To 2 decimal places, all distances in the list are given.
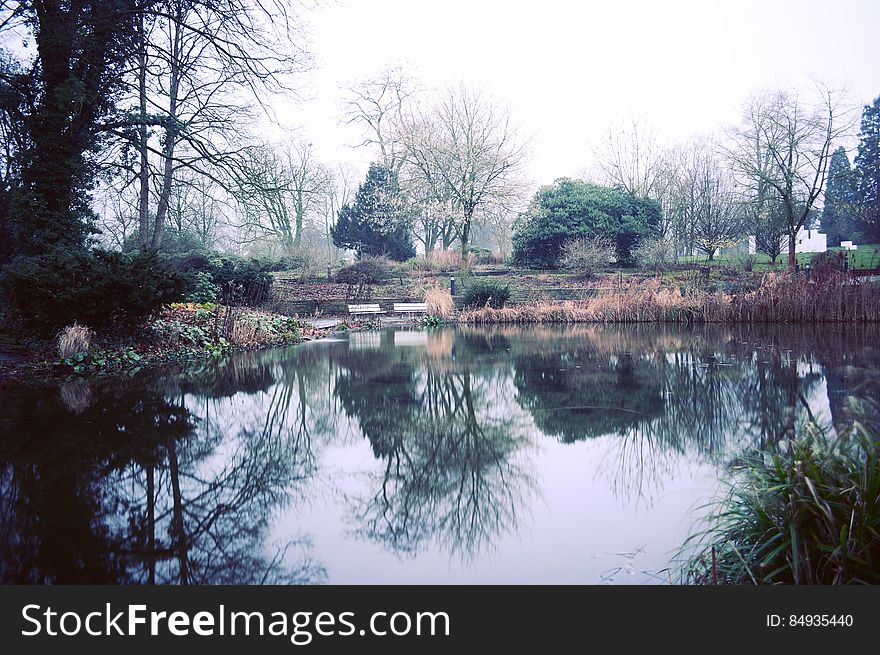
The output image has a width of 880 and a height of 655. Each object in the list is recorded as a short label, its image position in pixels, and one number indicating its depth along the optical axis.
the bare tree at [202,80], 13.72
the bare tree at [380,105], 39.84
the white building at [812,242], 42.59
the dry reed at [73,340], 10.86
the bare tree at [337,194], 50.52
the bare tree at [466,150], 33.31
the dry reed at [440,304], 22.23
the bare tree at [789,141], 28.41
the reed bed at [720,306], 16.62
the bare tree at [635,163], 41.59
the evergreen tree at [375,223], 38.09
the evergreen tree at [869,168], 38.50
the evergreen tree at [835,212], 43.16
